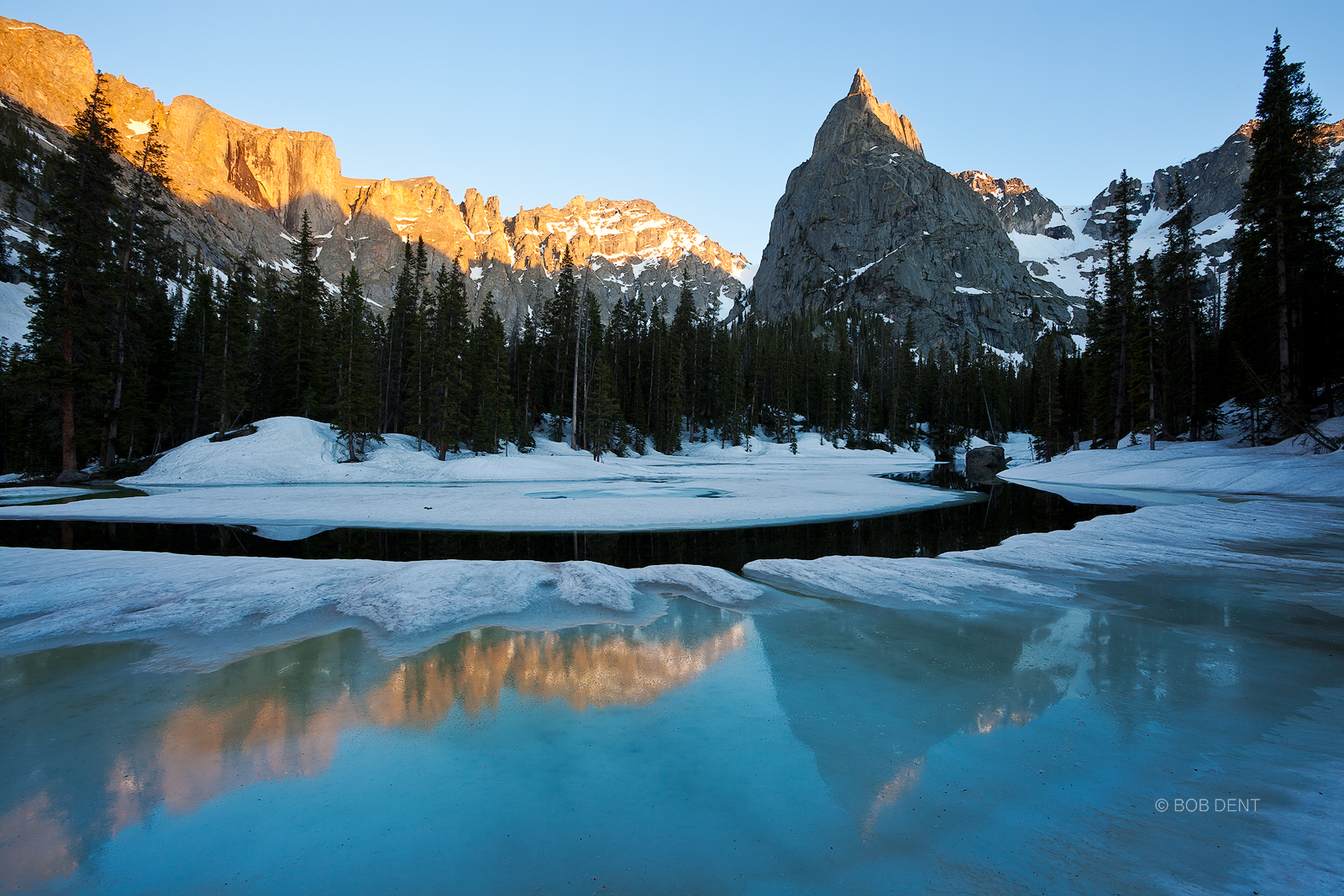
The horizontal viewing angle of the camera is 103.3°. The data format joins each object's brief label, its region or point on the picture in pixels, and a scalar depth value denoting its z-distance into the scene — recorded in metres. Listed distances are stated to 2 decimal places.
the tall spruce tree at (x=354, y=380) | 29.84
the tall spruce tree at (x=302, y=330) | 36.91
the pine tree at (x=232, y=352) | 28.41
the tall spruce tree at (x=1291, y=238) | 23.75
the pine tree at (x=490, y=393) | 38.19
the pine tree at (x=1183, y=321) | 32.94
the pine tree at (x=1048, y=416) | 44.09
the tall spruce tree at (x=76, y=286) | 20.53
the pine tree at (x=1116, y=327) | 34.94
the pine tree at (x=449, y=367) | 34.03
